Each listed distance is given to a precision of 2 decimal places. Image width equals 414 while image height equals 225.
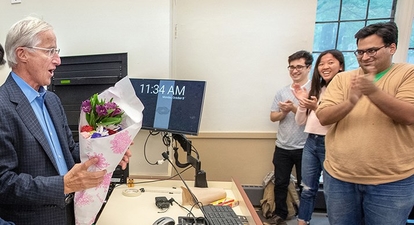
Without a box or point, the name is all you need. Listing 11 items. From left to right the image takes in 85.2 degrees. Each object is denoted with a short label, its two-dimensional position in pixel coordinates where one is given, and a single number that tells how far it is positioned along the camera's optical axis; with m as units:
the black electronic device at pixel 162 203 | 1.17
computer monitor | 1.39
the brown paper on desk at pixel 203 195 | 1.21
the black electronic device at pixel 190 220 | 1.01
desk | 1.08
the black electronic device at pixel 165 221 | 0.96
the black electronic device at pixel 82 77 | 1.84
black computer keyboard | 1.00
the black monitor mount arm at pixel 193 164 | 1.27
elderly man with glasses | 0.79
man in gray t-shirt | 2.03
